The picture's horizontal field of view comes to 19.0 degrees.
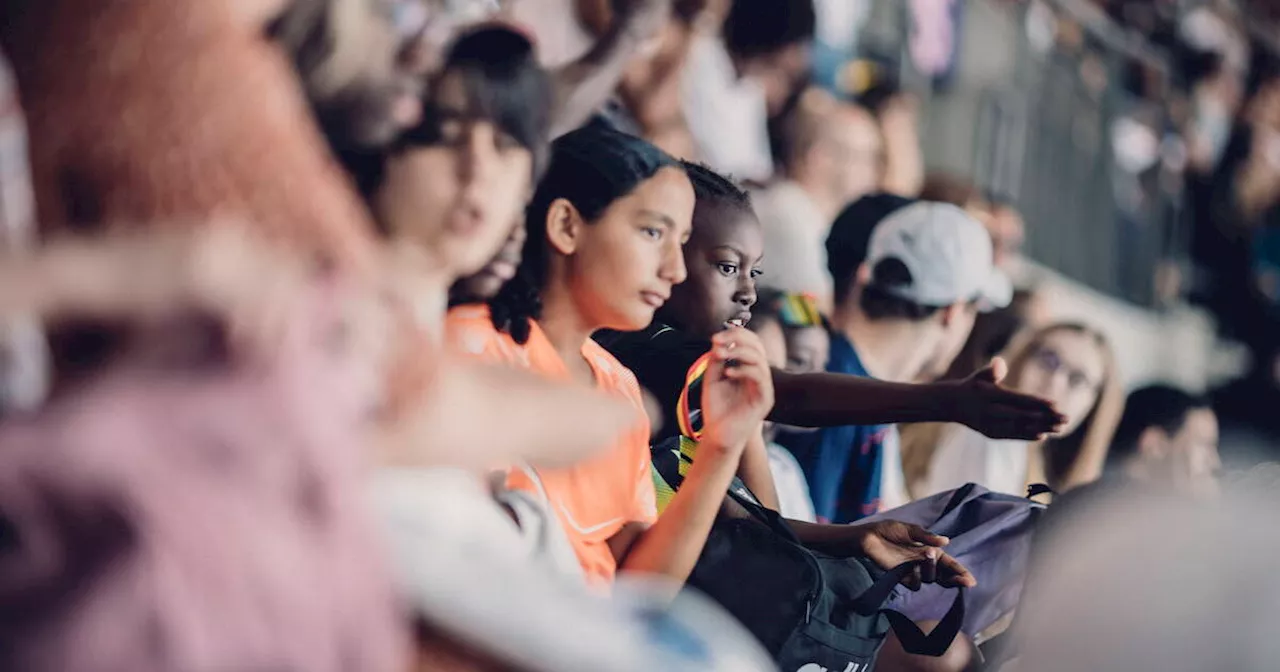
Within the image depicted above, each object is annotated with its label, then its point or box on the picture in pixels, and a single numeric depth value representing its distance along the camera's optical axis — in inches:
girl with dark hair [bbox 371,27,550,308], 151.0
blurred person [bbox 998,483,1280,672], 143.6
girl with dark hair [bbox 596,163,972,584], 162.8
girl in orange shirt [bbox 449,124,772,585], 157.3
